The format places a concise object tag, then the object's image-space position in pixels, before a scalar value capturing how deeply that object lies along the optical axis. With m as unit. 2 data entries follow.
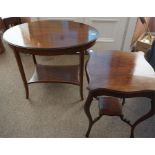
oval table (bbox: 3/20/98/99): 1.23
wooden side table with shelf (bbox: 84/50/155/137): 0.97
